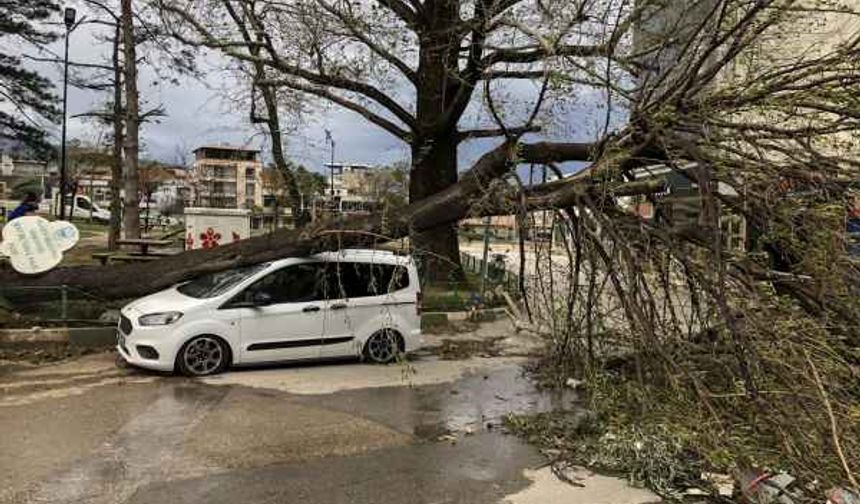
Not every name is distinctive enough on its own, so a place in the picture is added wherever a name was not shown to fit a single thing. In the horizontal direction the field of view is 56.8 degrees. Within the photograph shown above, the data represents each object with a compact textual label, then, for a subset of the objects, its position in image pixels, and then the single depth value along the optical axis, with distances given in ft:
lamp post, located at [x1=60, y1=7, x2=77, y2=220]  76.38
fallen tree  33.88
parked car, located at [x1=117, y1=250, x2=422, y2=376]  32.19
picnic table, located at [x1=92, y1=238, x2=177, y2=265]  52.29
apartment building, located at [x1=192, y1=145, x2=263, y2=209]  171.63
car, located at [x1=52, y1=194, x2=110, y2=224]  192.13
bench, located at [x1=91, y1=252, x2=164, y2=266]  51.42
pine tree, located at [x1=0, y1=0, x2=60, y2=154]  80.23
